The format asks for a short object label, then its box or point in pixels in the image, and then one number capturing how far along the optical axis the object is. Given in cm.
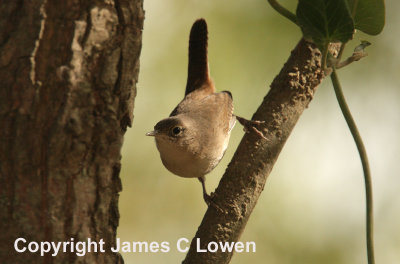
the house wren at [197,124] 760
